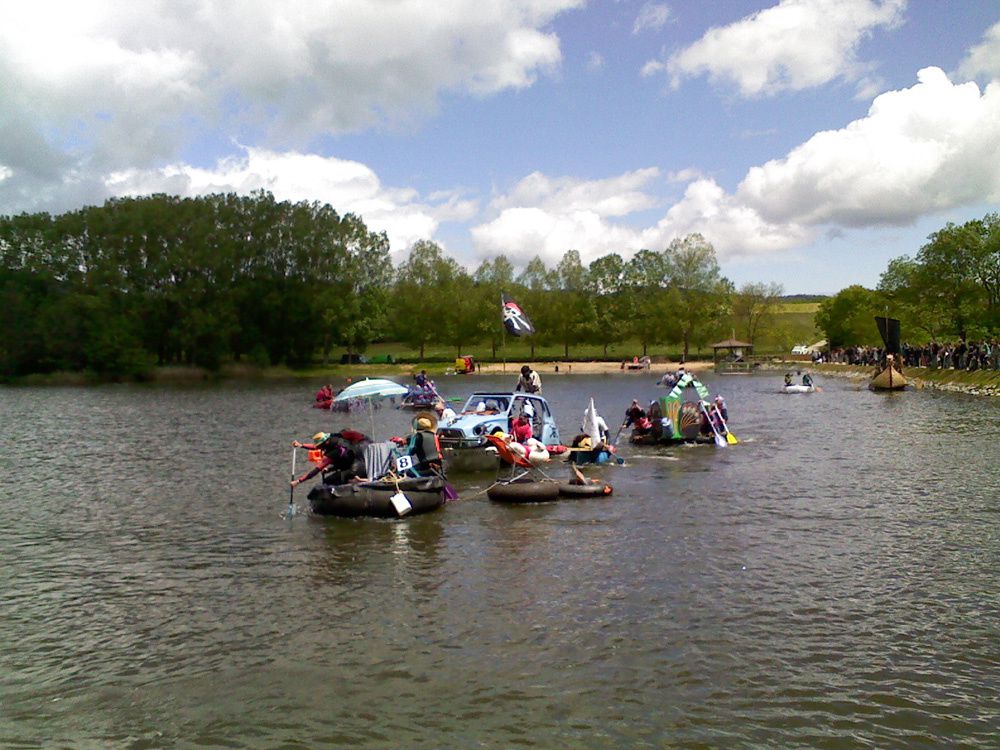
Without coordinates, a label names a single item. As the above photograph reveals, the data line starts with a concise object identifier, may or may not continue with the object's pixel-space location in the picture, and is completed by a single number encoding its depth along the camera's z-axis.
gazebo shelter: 109.19
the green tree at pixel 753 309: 143.25
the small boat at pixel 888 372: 59.44
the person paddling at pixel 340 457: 18.39
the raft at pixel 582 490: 20.03
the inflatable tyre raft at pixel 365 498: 17.62
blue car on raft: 24.20
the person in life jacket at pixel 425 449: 18.86
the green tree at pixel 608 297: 132.12
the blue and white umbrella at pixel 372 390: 19.58
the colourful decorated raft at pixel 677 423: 30.02
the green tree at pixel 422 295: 130.62
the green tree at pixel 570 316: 132.50
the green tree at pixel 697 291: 128.00
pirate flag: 33.00
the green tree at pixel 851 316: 117.97
